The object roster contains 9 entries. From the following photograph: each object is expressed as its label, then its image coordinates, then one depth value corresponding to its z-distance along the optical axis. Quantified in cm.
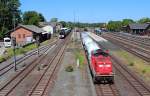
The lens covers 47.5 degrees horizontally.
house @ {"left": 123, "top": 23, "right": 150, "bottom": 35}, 6219
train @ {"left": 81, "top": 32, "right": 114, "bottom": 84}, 1359
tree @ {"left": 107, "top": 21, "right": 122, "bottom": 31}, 9527
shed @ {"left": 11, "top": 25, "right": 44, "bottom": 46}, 4205
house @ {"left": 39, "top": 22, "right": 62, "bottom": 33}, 7474
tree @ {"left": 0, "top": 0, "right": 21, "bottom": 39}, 4891
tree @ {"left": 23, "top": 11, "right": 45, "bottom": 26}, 7080
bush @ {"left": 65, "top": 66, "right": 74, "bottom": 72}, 1742
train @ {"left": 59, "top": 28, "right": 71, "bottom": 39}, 5035
